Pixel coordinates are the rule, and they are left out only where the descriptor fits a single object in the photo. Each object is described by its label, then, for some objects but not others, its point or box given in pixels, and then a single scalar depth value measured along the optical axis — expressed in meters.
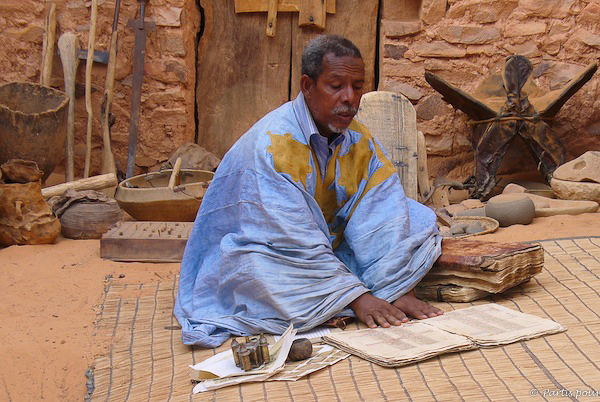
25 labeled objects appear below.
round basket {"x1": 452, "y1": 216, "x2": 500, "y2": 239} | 4.49
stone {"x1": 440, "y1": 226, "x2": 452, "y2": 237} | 4.50
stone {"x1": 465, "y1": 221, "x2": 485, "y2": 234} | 4.51
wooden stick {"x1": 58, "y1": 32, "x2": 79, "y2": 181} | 5.66
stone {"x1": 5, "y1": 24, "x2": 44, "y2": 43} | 5.79
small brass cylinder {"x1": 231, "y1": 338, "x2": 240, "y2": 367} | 2.39
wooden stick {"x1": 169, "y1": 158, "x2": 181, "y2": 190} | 4.91
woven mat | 2.18
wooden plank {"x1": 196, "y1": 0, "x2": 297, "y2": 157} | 6.14
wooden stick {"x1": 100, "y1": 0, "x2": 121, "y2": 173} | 5.72
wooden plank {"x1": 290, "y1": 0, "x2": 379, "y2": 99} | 6.07
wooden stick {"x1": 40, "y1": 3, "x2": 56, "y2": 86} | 5.69
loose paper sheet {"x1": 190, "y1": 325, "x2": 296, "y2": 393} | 2.32
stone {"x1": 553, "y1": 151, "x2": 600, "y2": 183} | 5.04
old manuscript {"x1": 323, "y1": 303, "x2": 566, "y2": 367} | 2.40
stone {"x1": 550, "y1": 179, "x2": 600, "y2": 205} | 5.02
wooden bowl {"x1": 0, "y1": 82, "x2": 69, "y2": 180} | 4.95
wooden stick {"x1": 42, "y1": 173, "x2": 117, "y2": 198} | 5.00
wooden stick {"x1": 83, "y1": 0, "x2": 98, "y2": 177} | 5.64
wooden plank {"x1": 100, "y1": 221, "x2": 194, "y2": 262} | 4.29
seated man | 2.76
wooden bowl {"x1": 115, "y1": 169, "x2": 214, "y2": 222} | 4.88
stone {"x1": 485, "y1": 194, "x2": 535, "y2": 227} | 4.69
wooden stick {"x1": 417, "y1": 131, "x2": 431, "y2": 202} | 4.71
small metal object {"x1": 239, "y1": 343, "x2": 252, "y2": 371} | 2.36
